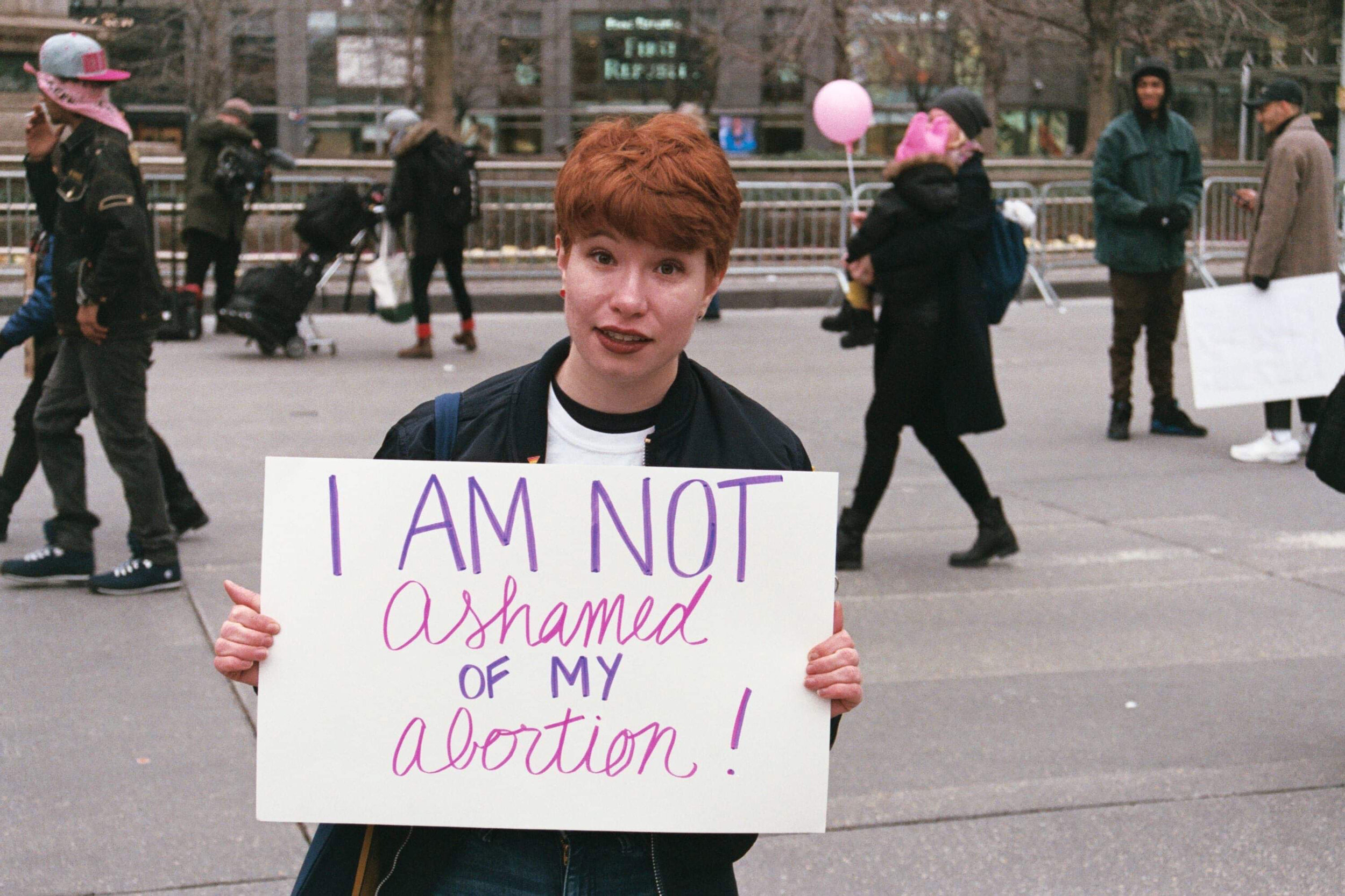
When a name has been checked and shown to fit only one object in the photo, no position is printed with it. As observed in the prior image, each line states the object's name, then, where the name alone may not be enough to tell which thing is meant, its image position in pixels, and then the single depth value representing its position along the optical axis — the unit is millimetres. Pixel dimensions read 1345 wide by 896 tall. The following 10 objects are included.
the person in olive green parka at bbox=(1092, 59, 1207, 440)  9664
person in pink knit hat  6547
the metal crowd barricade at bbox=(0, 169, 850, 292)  16406
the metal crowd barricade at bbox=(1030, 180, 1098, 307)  19359
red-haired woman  2117
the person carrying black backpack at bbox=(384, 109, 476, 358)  12664
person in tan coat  9000
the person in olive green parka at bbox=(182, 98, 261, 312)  13391
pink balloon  10961
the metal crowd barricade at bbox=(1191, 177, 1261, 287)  19094
